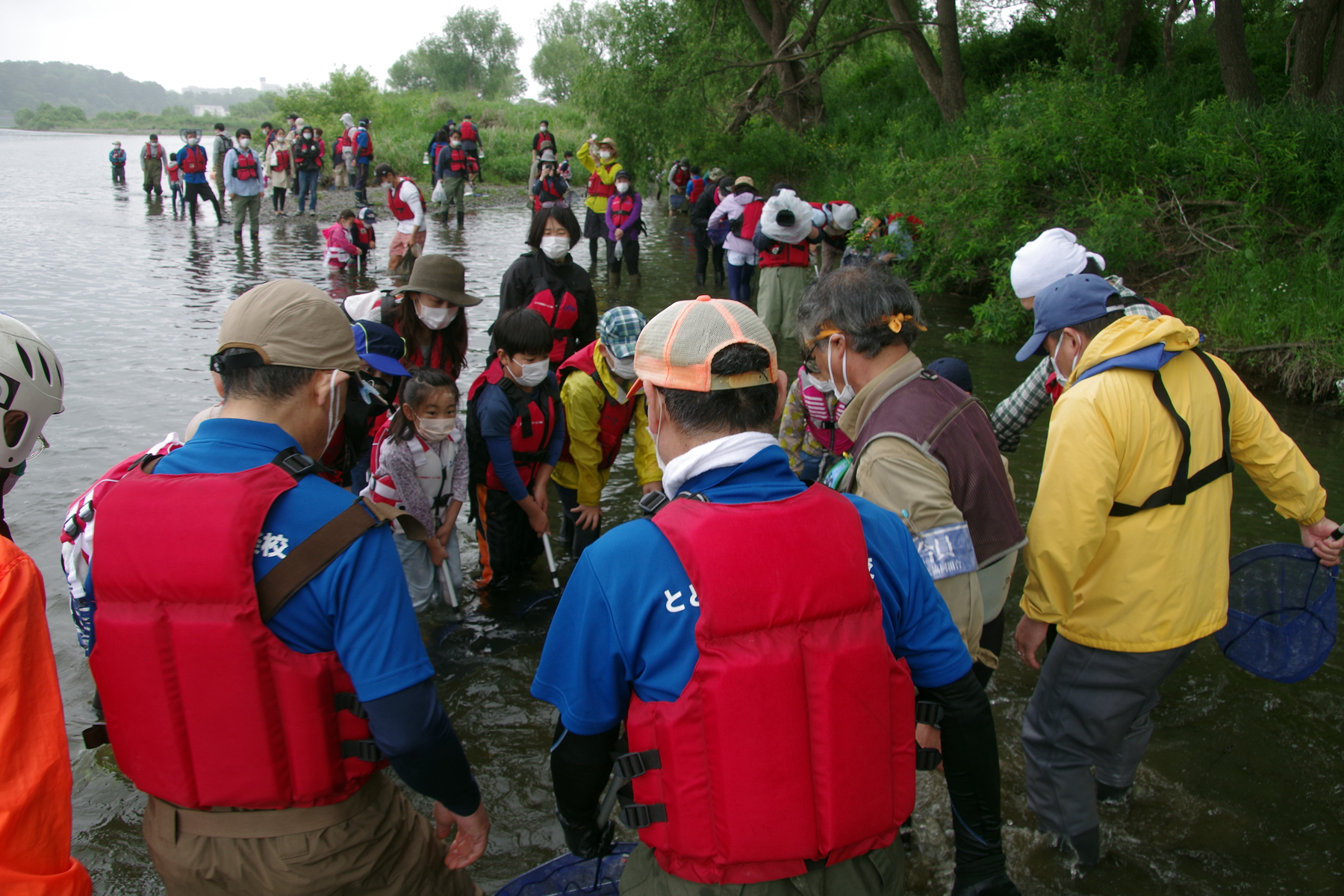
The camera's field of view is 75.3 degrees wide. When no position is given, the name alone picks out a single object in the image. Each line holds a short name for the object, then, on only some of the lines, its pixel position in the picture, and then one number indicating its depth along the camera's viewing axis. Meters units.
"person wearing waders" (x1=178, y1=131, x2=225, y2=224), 19.36
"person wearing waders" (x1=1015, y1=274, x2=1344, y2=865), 2.64
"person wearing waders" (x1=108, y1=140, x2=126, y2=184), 28.16
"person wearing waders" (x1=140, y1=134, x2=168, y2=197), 23.34
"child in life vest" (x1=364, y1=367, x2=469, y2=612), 3.97
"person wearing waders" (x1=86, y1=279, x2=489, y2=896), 1.77
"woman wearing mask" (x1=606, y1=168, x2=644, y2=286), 13.57
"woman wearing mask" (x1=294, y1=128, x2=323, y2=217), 22.77
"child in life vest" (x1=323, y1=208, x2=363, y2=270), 13.13
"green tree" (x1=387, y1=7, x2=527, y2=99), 91.56
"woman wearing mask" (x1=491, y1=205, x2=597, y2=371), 6.28
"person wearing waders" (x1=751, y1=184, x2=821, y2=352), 9.77
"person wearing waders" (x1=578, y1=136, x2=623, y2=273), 14.12
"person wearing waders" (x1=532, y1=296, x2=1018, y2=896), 1.57
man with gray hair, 2.42
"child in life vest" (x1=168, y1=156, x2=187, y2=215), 21.36
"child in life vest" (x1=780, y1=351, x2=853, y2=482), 4.33
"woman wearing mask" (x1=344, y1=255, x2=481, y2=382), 4.85
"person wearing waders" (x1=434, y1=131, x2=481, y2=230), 21.36
